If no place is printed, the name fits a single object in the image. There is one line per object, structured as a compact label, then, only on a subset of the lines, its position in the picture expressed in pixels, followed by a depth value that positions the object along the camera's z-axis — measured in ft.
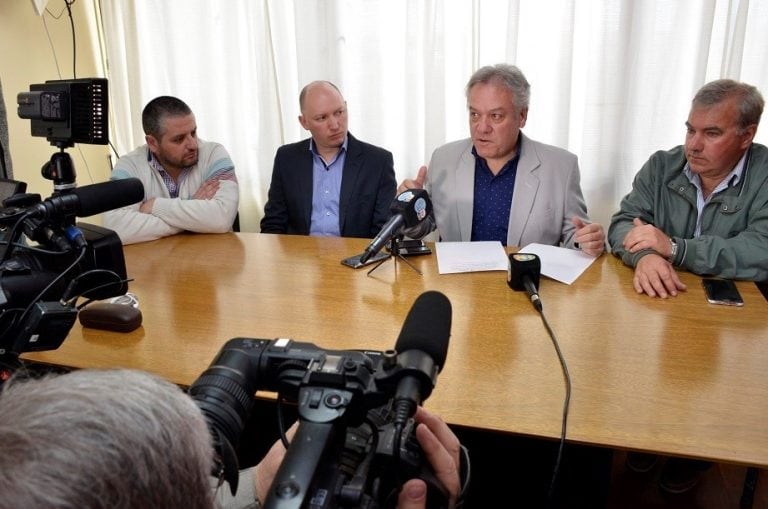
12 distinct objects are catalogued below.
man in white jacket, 7.15
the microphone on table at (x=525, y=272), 5.17
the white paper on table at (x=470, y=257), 5.87
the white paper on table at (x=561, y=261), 5.62
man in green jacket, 5.51
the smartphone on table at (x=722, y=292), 4.96
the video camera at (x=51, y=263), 2.59
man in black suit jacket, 8.44
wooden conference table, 3.44
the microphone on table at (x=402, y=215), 5.53
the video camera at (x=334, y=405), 1.75
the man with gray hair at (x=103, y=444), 1.17
